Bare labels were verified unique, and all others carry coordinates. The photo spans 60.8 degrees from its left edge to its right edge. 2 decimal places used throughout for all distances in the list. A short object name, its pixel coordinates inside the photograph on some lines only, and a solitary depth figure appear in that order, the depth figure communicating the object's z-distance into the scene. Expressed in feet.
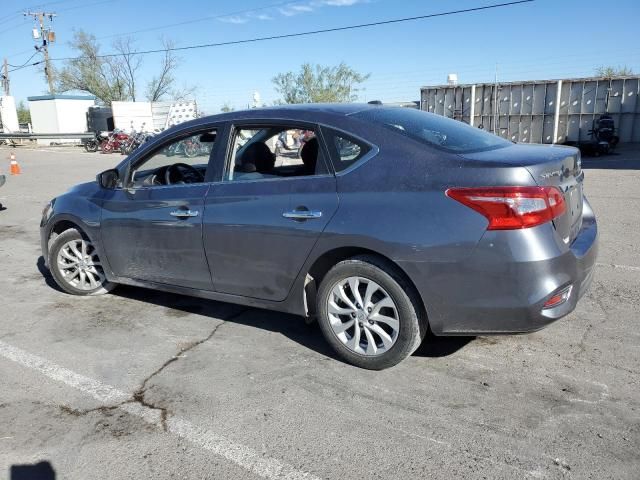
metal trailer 71.46
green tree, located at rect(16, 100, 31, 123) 281.04
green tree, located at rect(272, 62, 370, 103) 197.36
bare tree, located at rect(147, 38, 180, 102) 194.29
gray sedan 9.92
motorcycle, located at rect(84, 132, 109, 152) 97.40
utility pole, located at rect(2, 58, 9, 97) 186.99
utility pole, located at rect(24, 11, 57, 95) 151.53
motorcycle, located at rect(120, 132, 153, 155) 87.25
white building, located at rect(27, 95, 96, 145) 120.57
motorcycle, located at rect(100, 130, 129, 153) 91.56
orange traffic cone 58.65
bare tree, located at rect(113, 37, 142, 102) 189.61
